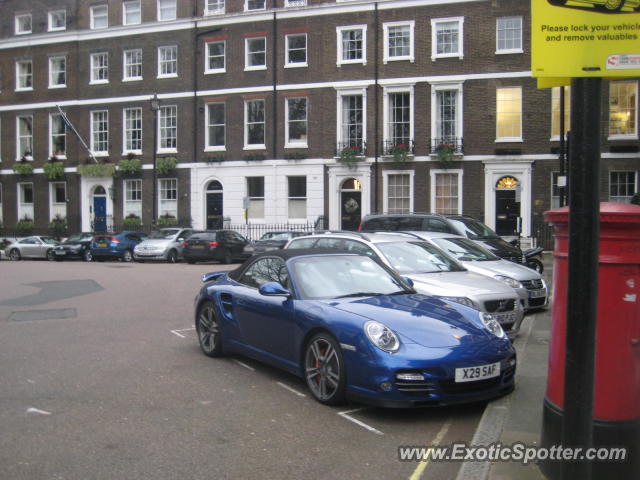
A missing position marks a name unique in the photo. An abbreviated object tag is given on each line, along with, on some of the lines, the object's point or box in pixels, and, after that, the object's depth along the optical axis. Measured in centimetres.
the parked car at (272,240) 2508
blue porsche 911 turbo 552
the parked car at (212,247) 2702
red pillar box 382
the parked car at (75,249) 3102
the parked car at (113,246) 2984
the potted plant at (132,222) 3640
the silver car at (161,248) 2850
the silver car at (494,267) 1064
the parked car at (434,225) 1614
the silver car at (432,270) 870
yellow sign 320
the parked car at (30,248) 3247
